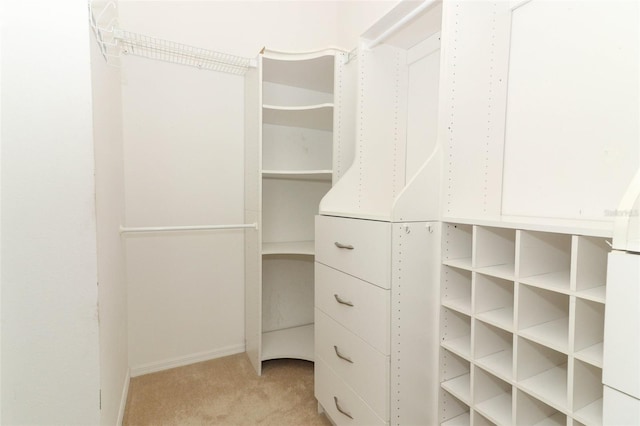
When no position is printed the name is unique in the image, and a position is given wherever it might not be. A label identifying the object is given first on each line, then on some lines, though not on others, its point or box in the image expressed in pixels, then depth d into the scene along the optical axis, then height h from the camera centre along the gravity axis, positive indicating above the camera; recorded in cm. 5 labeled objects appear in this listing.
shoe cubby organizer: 82 -40
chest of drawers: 114 -49
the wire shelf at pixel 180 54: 180 +87
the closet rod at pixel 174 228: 168 -19
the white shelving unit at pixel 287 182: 189 +10
